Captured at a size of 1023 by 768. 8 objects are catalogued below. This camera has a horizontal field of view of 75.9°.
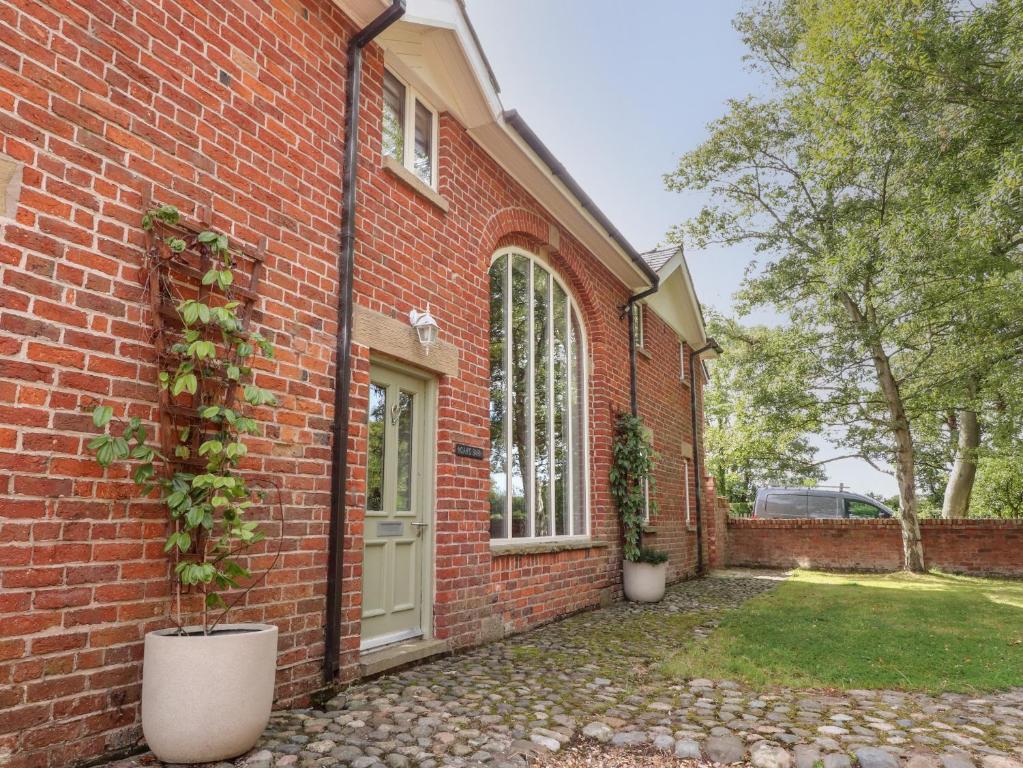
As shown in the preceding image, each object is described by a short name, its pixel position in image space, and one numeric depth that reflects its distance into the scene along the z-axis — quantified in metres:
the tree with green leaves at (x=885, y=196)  10.11
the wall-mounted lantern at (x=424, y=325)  5.37
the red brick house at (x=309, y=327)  2.82
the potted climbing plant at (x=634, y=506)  9.16
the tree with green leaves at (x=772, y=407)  14.56
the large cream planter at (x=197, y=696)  2.84
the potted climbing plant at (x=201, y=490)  2.87
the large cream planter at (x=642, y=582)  9.13
